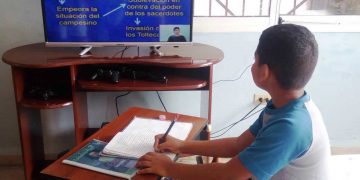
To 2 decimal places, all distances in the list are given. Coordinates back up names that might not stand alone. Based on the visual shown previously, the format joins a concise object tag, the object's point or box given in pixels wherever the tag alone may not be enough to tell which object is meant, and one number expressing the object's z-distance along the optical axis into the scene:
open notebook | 1.18
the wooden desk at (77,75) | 1.87
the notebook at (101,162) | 1.08
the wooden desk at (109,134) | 1.07
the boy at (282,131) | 0.99
